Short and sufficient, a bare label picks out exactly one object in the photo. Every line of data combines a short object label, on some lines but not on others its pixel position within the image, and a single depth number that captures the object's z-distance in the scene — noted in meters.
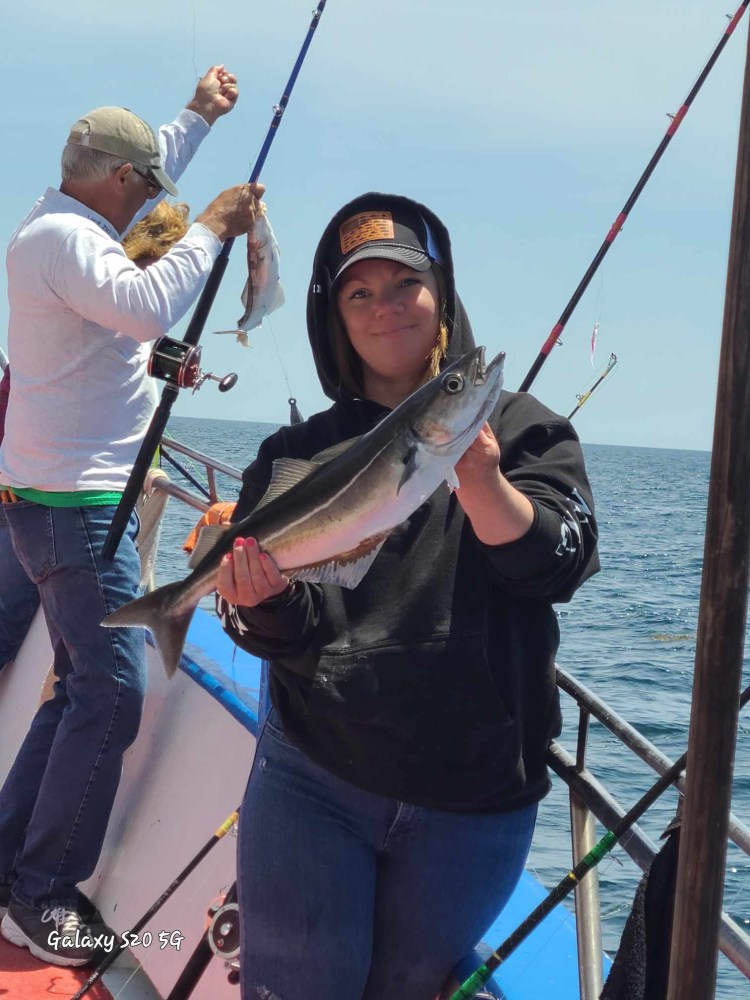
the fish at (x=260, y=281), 3.91
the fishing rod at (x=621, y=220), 3.84
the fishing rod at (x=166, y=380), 3.49
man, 3.33
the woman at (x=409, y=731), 2.18
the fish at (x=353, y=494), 1.92
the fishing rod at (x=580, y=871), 2.06
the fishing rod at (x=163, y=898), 3.36
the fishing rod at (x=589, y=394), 4.72
